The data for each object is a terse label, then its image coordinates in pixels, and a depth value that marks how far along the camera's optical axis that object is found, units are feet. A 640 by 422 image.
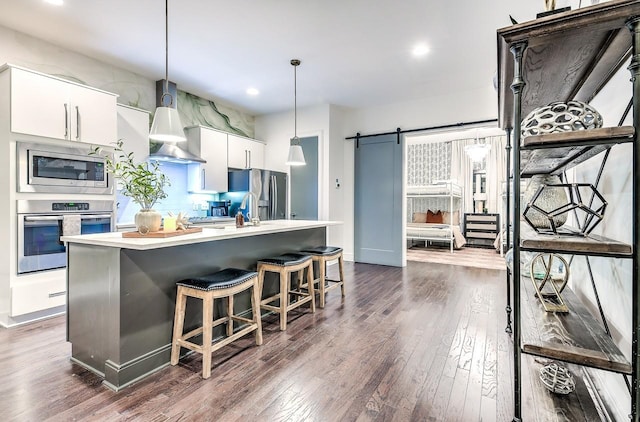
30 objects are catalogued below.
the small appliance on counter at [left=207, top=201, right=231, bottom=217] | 17.22
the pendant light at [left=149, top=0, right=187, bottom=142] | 7.58
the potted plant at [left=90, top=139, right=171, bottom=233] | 6.84
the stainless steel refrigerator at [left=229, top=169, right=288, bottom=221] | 16.90
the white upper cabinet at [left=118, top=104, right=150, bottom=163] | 12.53
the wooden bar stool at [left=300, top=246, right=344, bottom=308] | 11.03
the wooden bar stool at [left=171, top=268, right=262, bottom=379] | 6.64
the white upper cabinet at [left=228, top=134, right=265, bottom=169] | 17.57
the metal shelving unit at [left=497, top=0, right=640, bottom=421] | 3.37
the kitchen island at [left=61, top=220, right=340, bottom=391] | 6.23
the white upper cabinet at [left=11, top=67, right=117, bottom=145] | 9.32
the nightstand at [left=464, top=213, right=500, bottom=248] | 25.82
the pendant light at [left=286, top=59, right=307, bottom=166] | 12.33
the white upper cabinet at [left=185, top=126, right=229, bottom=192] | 15.93
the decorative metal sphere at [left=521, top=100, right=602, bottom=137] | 3.99
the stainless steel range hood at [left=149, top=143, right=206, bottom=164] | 13.79
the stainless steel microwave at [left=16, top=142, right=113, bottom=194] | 9.50
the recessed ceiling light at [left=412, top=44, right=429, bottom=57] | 11.41
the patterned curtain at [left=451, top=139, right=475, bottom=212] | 28.50
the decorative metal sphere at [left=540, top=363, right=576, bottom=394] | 5.93
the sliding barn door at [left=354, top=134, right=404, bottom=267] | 18.16
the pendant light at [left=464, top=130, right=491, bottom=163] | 21.83
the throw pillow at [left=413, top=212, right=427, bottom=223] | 28.10
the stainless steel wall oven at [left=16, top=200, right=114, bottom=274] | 9.44
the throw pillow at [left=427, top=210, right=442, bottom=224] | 27.24
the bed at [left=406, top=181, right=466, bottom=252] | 24.23
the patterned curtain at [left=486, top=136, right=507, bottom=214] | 27.23
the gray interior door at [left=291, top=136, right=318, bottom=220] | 18.42
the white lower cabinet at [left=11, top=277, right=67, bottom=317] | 9.23
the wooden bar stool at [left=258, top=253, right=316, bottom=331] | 9.12
